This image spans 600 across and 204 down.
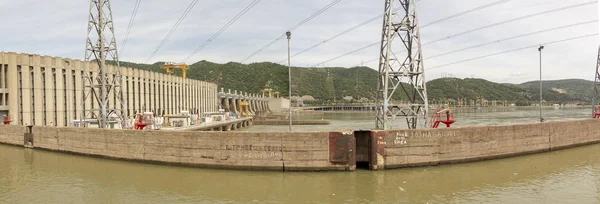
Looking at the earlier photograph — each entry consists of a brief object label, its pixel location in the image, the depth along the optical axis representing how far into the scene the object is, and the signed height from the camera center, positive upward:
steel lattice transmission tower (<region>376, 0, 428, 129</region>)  30.55 +2.64
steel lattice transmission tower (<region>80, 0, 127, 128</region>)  36.41 +5.25
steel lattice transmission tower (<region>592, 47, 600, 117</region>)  55.66 +2.00
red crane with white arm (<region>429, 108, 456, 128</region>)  29.39 -1.53
